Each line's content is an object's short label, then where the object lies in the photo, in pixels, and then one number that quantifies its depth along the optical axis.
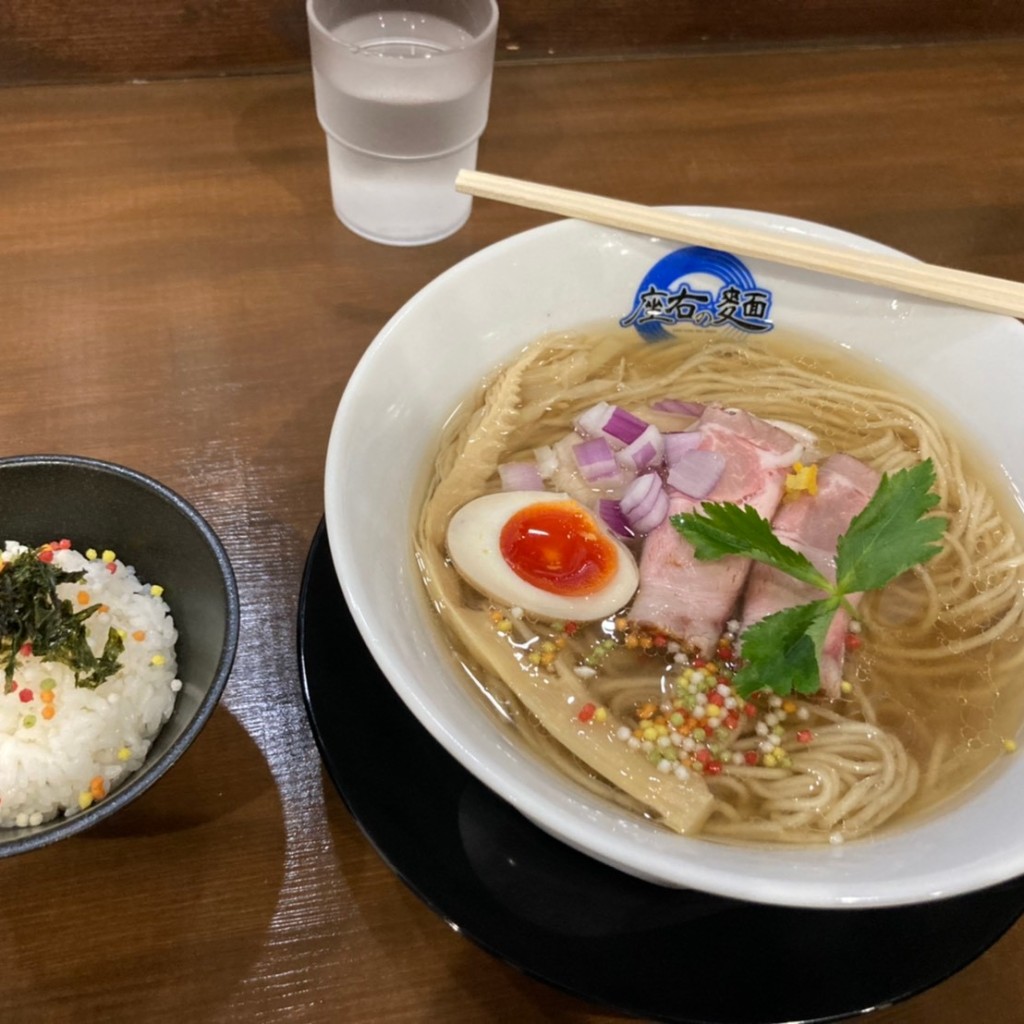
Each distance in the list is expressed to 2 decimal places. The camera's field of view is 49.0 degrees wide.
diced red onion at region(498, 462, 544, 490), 0.33
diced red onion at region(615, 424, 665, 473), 0.34
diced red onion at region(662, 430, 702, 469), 0.34
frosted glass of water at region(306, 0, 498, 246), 0.39
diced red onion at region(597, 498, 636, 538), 0.33
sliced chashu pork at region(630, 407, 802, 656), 0.31
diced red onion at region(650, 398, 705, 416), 0.36
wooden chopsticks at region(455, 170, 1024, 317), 0.33
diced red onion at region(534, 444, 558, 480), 0.34
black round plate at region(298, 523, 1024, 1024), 0.25
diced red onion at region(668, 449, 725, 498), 0.33
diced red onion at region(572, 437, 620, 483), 0.33
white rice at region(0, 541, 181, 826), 0.26
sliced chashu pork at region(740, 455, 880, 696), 0.31
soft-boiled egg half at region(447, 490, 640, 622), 0.31
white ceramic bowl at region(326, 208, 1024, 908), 0.23
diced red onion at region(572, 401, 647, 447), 0.34
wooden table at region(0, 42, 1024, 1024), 0.27
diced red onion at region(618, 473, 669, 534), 0.33
